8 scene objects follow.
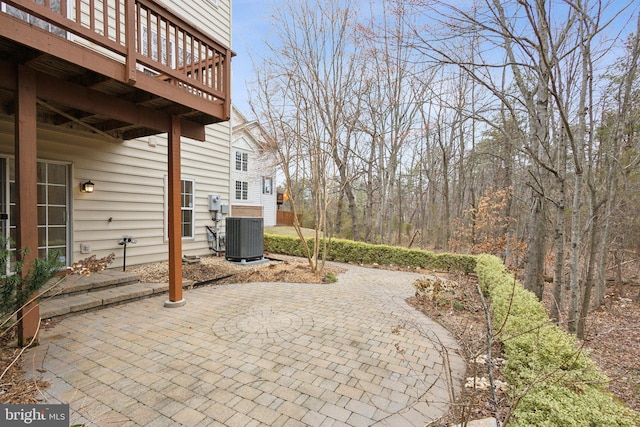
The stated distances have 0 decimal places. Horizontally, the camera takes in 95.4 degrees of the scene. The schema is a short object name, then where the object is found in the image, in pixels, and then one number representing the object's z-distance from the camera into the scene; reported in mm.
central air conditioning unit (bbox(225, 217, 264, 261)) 7262
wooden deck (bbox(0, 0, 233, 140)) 2688
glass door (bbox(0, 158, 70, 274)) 4426
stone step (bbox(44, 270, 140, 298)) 4148
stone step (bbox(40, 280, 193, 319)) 3678
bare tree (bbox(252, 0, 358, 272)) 6512
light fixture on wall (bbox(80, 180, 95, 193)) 5234
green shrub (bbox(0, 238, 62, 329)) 2415
